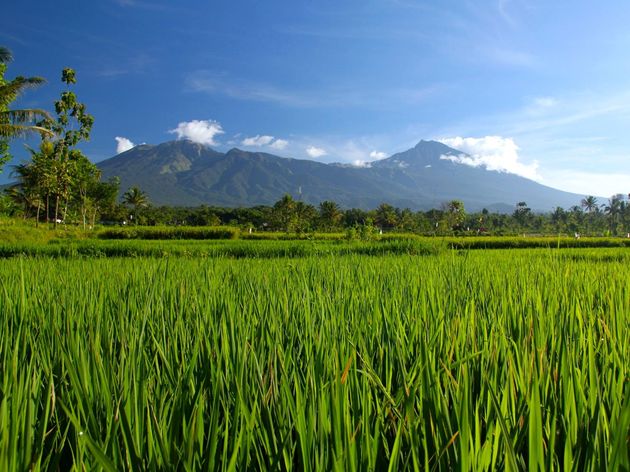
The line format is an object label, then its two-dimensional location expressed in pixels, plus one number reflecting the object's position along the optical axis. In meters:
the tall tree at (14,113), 17.62
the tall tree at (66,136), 29.48
